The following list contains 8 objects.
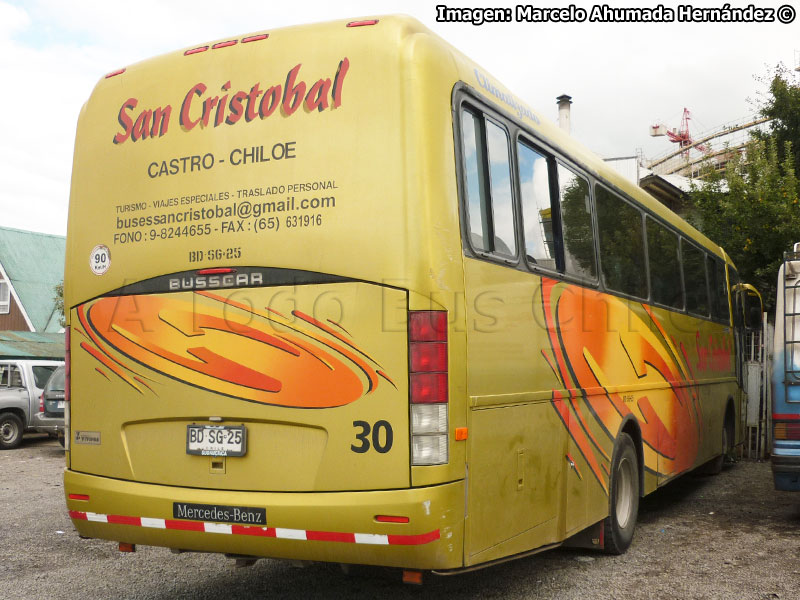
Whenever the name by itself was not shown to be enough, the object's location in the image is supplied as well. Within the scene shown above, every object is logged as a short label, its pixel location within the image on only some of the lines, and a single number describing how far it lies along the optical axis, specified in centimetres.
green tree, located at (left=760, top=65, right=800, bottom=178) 2092
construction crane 7695
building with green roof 3538
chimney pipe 2645
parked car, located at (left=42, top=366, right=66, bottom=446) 1775
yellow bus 460
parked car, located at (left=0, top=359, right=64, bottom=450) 1811
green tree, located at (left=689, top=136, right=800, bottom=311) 1670
